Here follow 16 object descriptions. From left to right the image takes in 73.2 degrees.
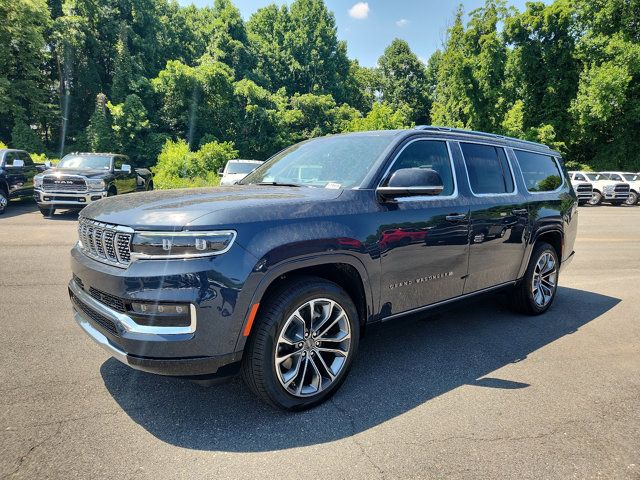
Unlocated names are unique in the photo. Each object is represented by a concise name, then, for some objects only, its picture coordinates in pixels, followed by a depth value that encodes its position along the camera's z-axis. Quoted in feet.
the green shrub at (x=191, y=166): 65.57
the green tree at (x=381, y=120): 94.52
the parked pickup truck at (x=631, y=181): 79.87
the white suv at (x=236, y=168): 50.84
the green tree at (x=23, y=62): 93.56
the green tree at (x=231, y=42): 141.37
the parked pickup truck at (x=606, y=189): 78.07
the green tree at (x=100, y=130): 100.94
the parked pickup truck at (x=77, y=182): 38.24
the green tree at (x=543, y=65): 112.57
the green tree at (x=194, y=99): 101.50
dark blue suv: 7.95
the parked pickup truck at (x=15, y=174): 41.68
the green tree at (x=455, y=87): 114.32
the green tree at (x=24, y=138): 96.58
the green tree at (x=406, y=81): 191.62
